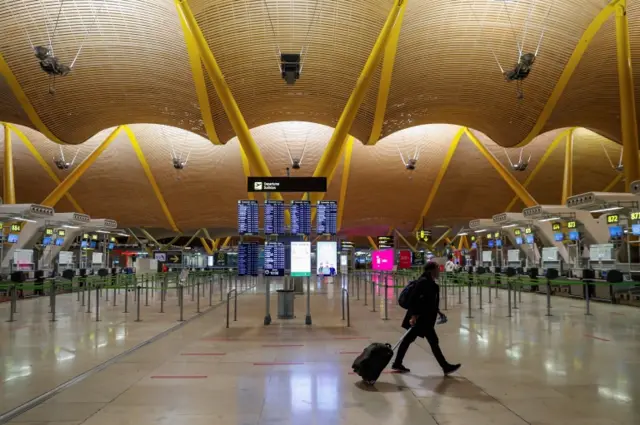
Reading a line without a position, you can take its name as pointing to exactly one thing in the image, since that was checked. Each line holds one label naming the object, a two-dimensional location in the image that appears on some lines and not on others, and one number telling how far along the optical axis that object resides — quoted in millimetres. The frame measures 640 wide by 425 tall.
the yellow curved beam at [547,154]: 40188
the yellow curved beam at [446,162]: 40953
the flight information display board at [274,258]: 12969
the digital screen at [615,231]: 21203
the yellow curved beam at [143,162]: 39903
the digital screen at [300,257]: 13086
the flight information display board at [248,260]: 13125
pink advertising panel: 25120
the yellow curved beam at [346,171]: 41172
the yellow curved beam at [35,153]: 37594
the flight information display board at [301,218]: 13086
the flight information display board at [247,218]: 13180
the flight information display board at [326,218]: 13477
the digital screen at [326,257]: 14138
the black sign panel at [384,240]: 49188
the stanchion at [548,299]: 14596
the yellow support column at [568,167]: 38438
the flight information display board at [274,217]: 12820
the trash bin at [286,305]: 14227
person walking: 6844
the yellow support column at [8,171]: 35425
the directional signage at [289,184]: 13117
